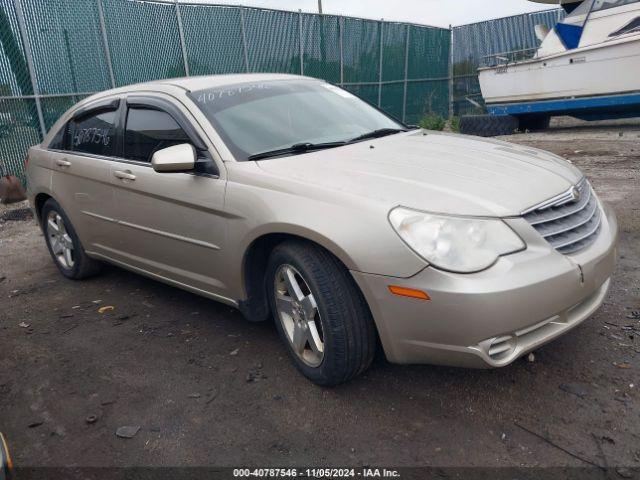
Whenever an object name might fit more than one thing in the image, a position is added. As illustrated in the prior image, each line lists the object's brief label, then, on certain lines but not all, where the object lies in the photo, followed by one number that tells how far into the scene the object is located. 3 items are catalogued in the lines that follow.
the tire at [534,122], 13.43
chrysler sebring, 2.36
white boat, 10.93
